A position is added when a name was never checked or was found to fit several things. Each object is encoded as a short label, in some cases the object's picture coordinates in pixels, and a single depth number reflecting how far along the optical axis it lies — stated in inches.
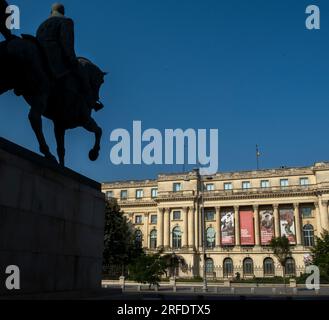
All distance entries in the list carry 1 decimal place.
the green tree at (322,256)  1941.4
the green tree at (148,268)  1740.9
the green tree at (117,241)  2240.4
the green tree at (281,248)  2549.2
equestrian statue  347.9
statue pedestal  292.8
